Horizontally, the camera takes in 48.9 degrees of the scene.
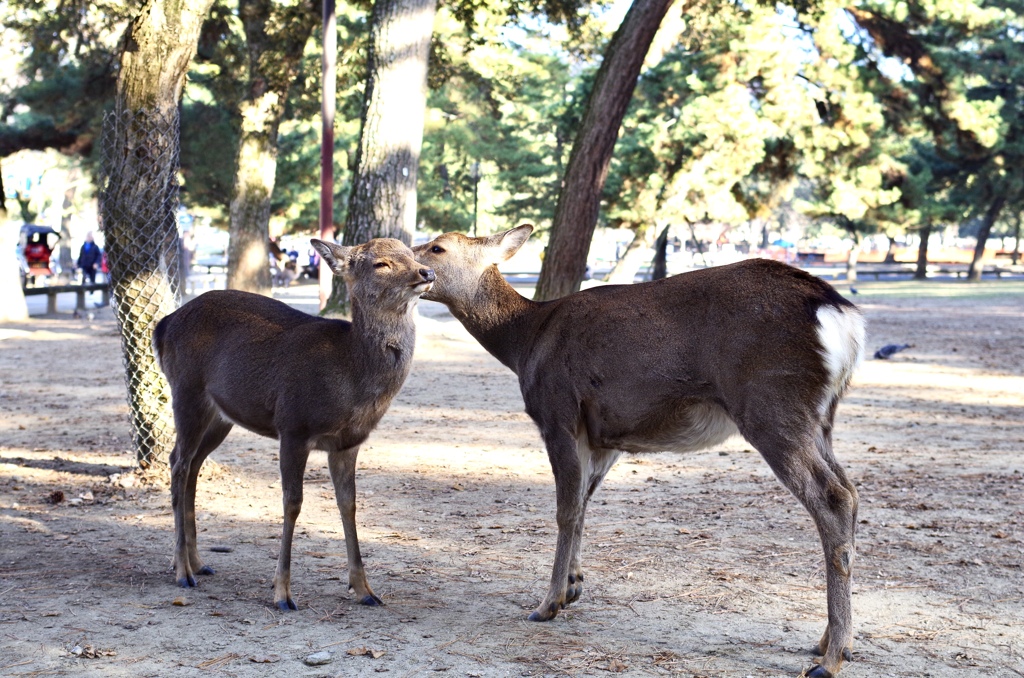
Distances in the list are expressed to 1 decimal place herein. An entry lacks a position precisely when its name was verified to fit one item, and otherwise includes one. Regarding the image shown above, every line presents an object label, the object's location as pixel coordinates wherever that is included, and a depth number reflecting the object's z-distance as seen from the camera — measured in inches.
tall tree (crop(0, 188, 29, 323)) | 927.7
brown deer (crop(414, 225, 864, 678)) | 194.1
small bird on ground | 709.9
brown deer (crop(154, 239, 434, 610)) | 222.5
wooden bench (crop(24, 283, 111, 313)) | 1030.4
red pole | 744.3
